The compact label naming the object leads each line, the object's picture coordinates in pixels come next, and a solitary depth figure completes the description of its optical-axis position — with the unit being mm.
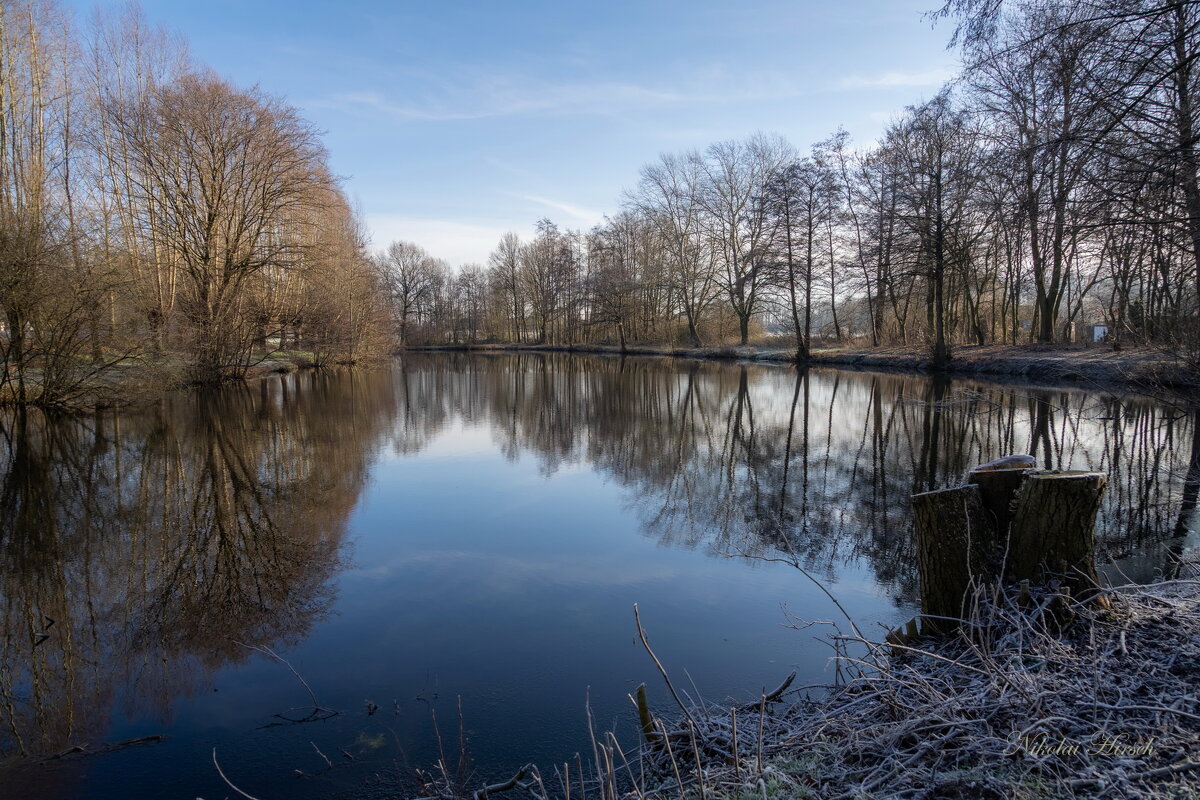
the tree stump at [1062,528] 3498
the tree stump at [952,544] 3797
